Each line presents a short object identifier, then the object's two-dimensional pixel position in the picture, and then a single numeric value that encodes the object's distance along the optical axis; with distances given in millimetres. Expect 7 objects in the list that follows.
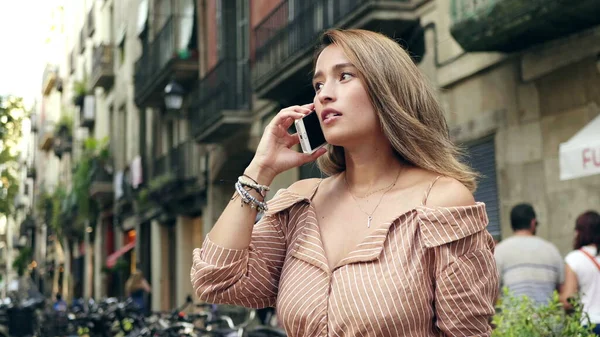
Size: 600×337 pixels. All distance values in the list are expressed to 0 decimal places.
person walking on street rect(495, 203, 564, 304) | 6875
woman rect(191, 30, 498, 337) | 2191
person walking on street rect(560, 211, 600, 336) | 6461
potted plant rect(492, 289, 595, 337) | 4117
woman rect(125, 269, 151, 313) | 19453
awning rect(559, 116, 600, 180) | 7719
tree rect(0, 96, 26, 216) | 26219
